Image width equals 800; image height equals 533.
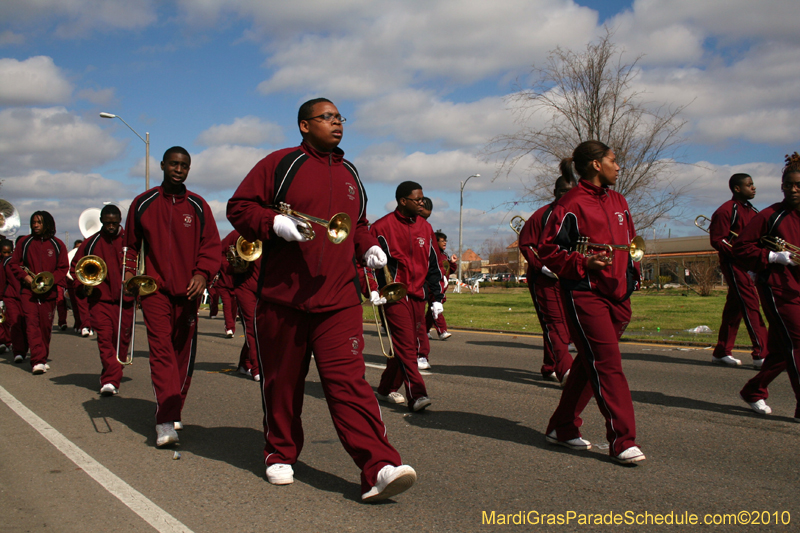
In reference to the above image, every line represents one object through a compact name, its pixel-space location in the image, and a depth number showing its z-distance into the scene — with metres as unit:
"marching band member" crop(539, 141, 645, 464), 4.52
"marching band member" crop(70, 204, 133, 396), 7.73
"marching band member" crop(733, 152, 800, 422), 5.77
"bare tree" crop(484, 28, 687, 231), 17.25
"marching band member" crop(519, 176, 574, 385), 7.39
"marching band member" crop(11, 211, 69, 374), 9.84
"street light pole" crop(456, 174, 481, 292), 45.19
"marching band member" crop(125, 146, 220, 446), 5.44
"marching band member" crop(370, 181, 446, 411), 6.31
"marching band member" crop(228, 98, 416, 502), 3.93
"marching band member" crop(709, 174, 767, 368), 8.38
